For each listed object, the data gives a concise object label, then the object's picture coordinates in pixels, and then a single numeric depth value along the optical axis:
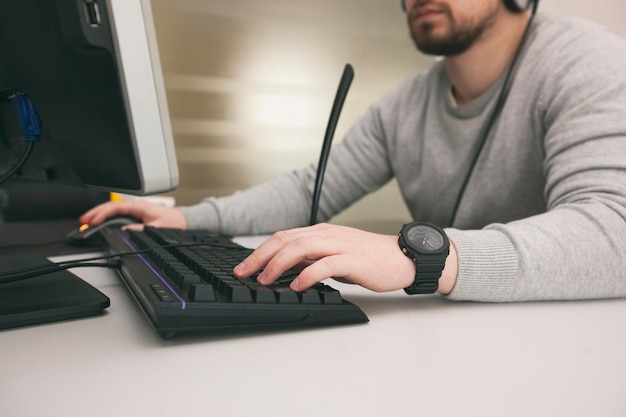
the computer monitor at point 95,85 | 0.40
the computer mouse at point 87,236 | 0.81
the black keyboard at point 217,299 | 0.39
